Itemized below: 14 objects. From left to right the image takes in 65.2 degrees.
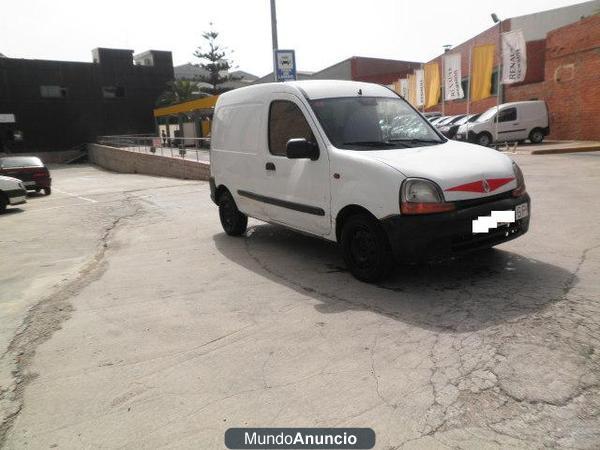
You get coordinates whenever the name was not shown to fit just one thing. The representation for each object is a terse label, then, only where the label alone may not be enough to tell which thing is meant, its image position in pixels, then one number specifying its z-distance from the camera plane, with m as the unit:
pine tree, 50.69
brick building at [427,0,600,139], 17.91
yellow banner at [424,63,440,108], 24.03
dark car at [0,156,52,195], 16.09
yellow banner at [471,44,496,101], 19.70
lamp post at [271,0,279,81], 12.50
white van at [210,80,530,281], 3.98
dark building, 41.12
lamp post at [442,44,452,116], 21.43
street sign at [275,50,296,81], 11.70
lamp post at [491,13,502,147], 18.98
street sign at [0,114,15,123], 40.44
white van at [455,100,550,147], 19.70
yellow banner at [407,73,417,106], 26.39
